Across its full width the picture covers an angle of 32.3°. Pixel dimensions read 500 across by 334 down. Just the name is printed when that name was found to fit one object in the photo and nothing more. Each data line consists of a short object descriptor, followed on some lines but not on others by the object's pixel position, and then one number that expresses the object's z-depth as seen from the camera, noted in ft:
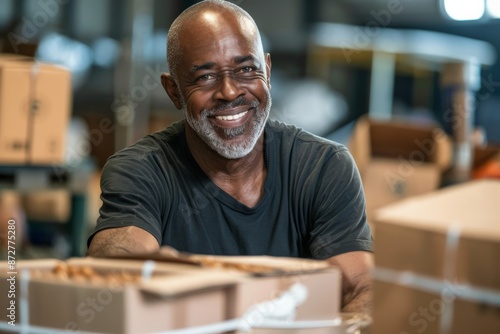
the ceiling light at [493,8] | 25.65
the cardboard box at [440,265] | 3.82
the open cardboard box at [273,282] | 4.16
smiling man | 7.20
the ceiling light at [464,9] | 26.91
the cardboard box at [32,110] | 12.95
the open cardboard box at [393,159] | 13.55
